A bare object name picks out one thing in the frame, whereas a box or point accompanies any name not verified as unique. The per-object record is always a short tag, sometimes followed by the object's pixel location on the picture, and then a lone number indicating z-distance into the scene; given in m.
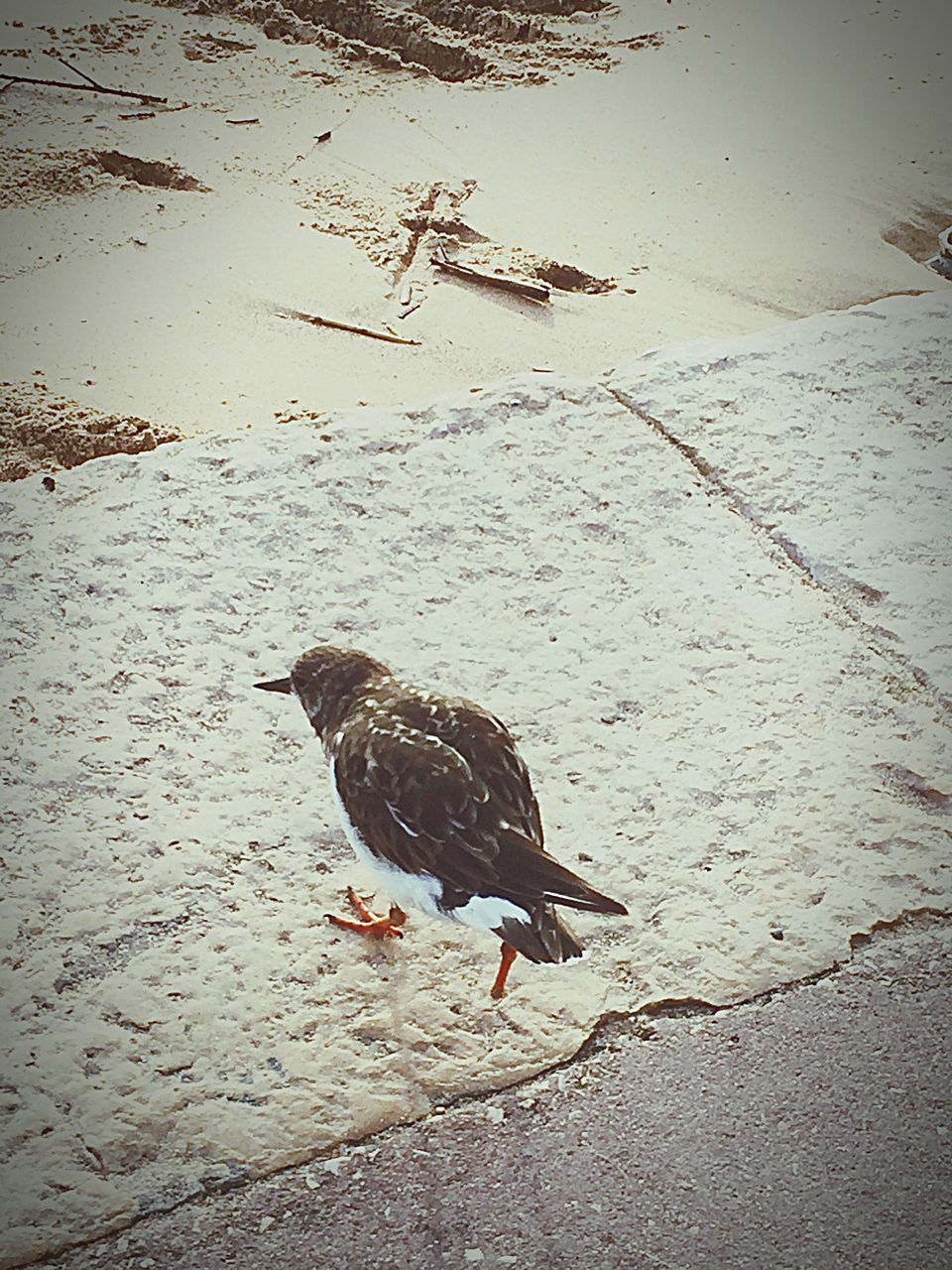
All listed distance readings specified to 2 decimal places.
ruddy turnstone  1.72
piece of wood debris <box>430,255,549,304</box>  3.74
